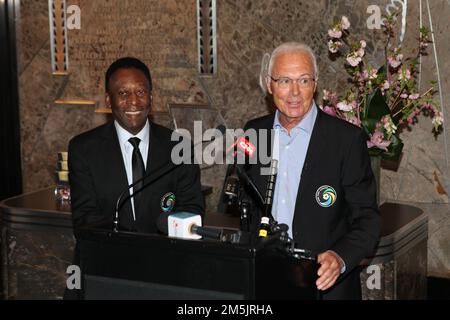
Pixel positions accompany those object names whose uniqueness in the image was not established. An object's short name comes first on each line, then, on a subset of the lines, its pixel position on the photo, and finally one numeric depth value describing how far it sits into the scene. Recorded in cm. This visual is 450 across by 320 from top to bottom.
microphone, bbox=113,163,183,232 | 183
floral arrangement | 344
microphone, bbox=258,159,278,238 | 177
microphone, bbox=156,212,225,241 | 167
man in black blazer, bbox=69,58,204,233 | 242
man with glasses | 221
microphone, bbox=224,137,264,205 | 182
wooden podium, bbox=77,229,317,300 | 159
